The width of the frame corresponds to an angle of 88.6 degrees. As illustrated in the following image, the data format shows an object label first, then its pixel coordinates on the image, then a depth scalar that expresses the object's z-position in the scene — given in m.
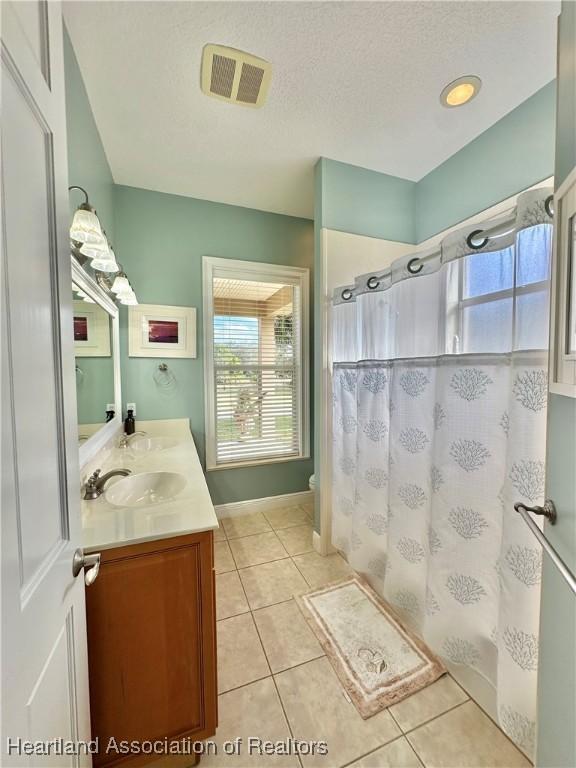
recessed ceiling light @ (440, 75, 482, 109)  1.42
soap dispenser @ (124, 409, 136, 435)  2.21
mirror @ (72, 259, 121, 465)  1.38
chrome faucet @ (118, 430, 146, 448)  2.02
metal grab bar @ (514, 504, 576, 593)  0.62
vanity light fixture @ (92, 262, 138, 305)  1.70
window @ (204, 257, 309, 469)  2.58
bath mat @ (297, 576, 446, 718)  1.26
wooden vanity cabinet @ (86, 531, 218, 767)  0.91
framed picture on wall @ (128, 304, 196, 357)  2.34
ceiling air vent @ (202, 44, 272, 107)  1.28
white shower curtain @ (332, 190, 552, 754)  0.99
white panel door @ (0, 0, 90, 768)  0.48
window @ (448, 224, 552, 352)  0.96
